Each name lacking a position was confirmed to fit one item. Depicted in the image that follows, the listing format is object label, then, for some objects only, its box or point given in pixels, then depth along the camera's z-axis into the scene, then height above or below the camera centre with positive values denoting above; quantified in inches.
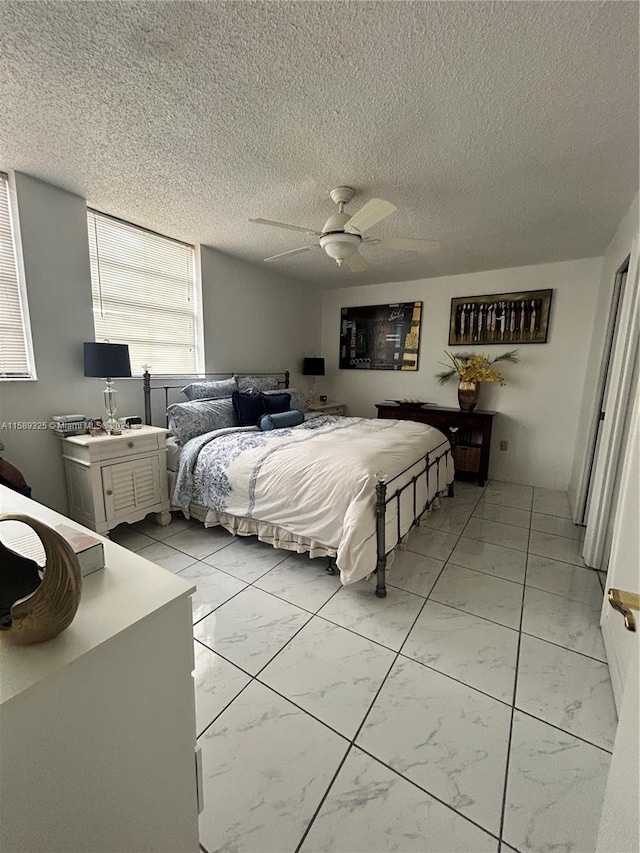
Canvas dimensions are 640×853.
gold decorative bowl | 23.6 -15.9
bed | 83.0 -31.0
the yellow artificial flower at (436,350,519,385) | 163.6 -0.1
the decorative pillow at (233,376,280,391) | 156.1 -9.3
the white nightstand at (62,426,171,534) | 99.9 -33.8
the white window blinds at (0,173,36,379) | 95.5 +13.5
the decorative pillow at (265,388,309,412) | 161.5 -16.6
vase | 167.3 -12.6
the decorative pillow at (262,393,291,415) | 140.6 -15.8
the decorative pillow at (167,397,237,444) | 121.5 -19.5
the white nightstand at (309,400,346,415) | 191.0 -23.3
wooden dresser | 163.3 -29.2
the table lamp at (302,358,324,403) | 204.1 -1.7
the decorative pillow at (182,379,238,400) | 138.6 -11.0
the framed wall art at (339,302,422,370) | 191.2 +15.5
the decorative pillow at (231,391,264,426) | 133.6 -16.9
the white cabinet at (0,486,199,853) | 22.2 -25.8
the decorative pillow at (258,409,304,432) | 130.0 -20.9
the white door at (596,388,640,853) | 25.4 -31.2
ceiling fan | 87.0 +32.8
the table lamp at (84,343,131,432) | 101.8 -0.4
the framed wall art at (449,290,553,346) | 158.4 +22.4
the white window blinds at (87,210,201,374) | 118.6 +23.5
